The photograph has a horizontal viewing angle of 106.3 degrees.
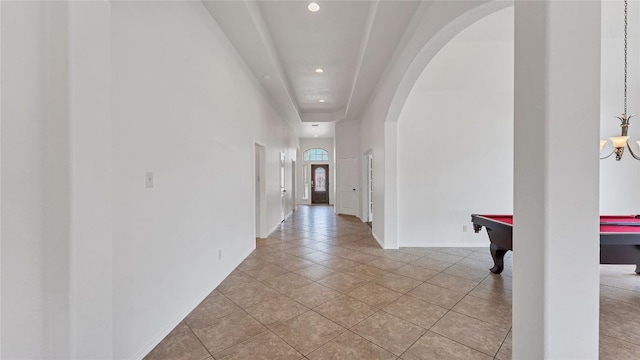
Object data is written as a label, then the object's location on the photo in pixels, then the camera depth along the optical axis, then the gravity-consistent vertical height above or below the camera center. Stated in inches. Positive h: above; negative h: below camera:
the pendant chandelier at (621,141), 113.4 +15.7
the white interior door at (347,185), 327.6 -12.4
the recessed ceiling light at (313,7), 113.1 +81.4
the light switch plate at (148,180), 69.7 -0.6
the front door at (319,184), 468.8 -14.8
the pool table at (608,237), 90.4 -26.1
